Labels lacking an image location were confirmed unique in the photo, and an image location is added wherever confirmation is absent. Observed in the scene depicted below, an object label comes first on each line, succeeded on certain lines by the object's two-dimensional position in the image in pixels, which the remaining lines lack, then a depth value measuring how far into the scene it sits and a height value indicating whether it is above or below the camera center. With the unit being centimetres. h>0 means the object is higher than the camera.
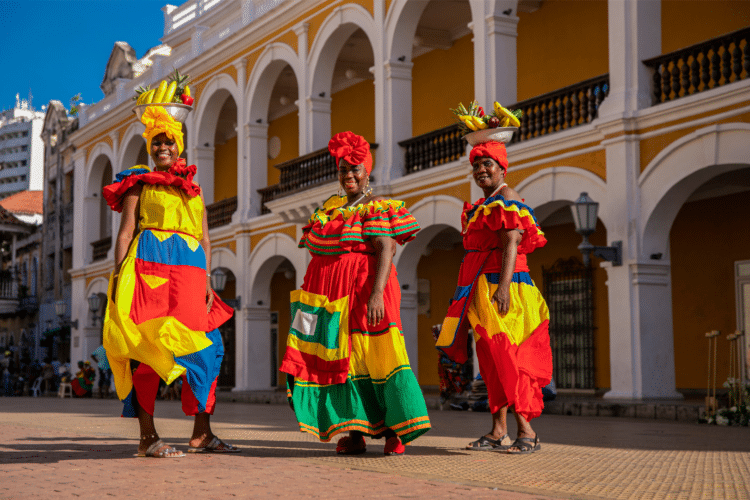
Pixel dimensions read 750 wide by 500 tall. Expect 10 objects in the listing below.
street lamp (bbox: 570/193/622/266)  1211 +148
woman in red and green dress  532 +2
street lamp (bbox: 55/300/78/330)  2956 +84
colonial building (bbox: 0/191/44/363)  4094 +224
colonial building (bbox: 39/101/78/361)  3694 +461
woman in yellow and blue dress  525 +23
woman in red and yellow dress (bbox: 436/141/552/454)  567 +15
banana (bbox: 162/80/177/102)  585 +157
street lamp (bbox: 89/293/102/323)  2761 +98
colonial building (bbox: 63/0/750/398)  1204 +311
